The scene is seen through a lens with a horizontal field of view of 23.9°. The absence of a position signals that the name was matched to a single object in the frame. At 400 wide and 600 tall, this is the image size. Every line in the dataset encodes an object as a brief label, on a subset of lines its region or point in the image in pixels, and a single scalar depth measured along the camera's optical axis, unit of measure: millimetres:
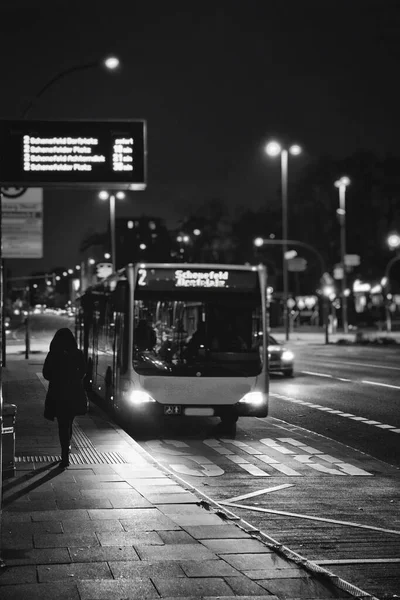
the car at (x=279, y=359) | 27953
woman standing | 11016
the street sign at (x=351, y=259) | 61156
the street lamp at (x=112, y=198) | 50456
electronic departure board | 14492
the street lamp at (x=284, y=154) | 52281
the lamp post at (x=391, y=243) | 59319
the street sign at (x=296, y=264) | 62938
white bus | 14609
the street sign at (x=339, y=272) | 65625
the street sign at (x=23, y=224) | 28891
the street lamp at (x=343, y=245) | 63850
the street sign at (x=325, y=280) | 59156
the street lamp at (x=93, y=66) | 20672
